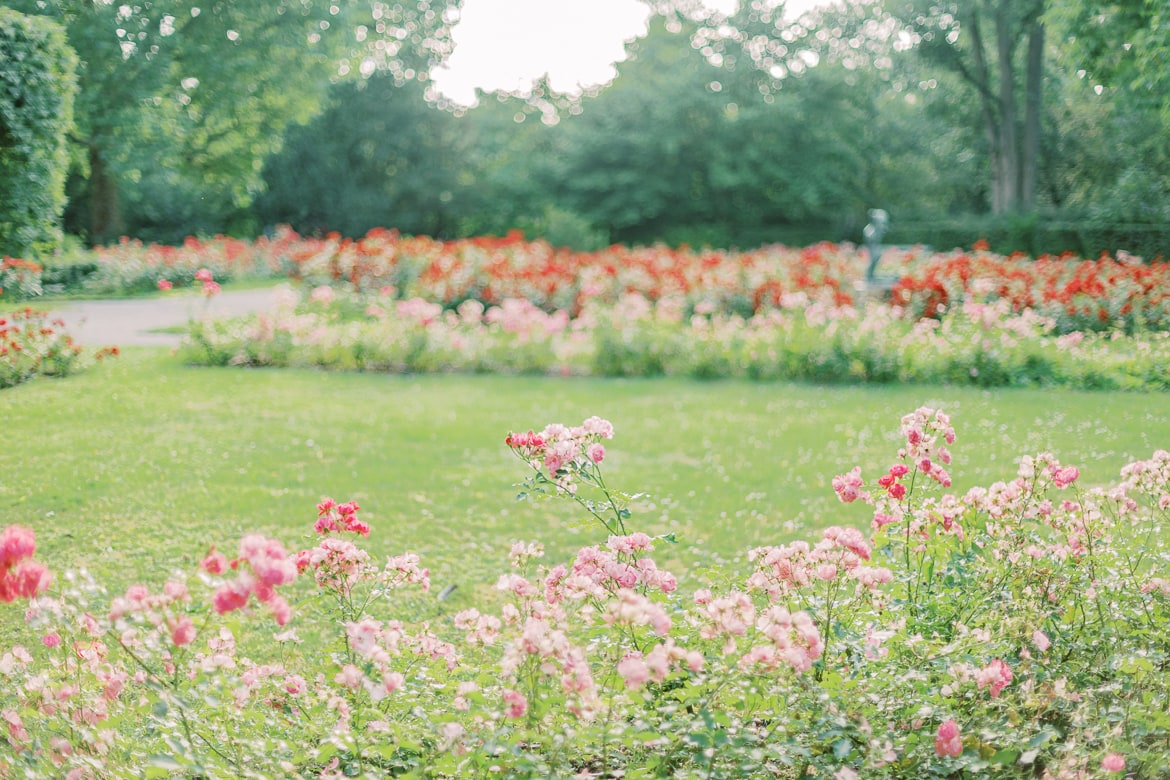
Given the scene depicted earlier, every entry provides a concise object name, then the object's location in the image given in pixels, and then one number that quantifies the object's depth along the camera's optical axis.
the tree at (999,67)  17.58
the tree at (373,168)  25.02
